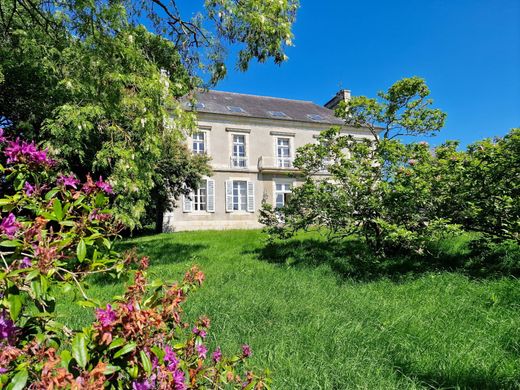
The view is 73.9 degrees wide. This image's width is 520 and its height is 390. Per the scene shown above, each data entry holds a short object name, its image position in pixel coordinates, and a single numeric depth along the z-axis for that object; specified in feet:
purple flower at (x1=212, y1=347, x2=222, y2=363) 5.48
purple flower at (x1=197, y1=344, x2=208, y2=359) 5.17
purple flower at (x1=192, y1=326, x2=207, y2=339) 5.44
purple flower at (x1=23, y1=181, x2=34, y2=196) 5.07
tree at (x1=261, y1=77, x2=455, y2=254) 20.22
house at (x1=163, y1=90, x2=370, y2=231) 71.10
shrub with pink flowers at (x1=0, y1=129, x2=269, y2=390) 3.39
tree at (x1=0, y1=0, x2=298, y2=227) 17.92
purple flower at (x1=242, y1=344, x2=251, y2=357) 5.79
